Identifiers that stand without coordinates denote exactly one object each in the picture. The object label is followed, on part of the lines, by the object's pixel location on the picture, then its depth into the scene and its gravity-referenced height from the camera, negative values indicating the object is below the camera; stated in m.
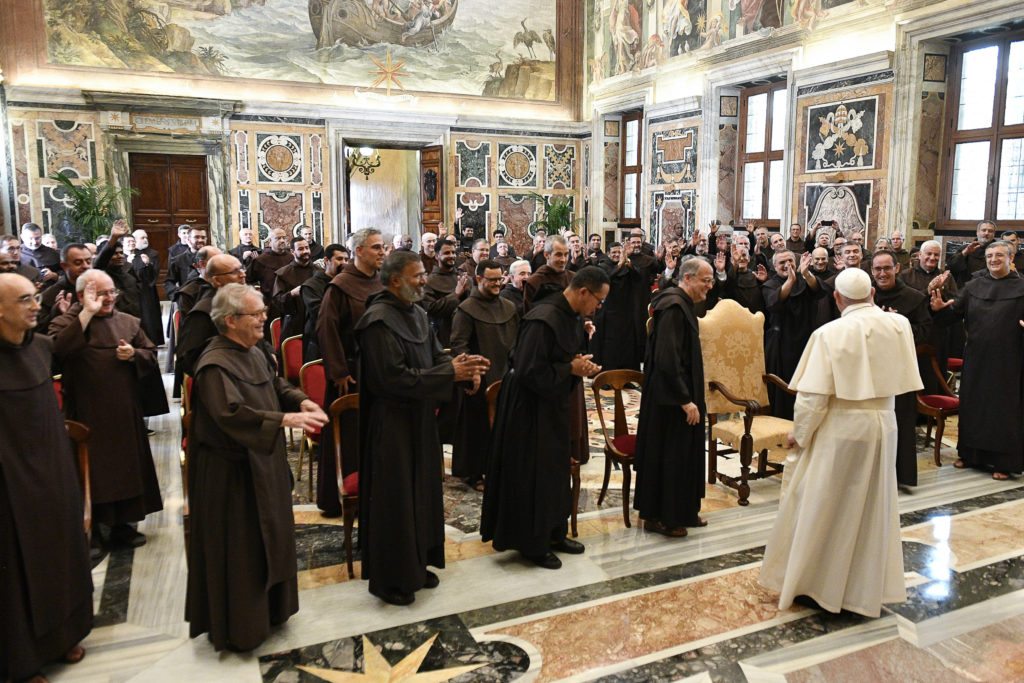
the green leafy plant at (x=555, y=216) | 17.02 +0.45
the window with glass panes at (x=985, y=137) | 9.77 +1.29
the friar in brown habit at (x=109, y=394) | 4.45 -0.93
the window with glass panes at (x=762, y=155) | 13.11 +1.41
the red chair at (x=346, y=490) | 4.28 -1.43
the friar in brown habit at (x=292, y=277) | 7.69 -0.44
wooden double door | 15.10 +0.83
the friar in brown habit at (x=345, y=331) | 5.15 -0.66
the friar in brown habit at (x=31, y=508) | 3.12 -1.13
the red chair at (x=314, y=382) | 5.56 -1.06
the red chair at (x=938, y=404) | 6.27 -1.41
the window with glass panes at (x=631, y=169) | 16.84 +1.49
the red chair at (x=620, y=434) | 5.04 -1.37
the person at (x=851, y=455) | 3.68 -1.08
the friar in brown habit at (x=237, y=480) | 3.23 -1.06
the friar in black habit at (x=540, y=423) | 4.17 -1.06
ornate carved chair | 5.74 -1.04
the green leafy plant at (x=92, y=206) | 13.73 +0.58
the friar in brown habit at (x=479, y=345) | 5.91 -0.85
